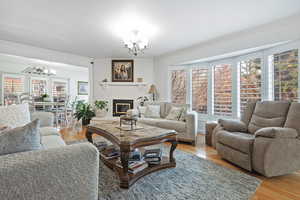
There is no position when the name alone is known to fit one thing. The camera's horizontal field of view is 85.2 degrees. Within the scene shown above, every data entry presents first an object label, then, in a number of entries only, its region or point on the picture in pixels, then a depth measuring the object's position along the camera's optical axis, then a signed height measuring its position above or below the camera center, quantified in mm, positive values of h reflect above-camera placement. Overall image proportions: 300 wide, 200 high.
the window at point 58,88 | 7583 +510
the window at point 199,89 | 4598 +280
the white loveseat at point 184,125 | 3525 -593
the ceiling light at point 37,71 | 6069 +1074
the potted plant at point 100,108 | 5480 -311
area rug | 1653 -978
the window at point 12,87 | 6090 +450
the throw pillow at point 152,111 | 4508 -340
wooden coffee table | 1811 -518
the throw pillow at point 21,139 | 926 -241
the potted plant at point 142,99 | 5614 -4
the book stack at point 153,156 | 2228 -799
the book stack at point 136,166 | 1929 -826
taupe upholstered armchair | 1997 -554
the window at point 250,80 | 3459 +414
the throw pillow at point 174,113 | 3988 -357
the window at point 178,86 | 5094 +405
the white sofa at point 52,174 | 808 -415
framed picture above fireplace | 5730 +944
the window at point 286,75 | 2805 +437
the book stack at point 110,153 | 2339 -809
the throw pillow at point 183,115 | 3904 -386
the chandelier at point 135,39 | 3188 +1186
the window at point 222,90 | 4051 +239
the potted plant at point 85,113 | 5453 -476
